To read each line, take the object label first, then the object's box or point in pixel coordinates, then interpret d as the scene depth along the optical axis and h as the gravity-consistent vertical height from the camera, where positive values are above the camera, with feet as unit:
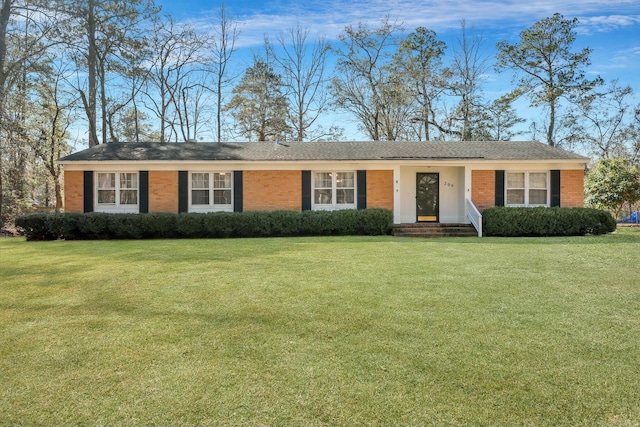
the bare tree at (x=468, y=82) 89.92 +28.00
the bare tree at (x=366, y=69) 89.76 +30.96
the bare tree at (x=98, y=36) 64.75 +29.16
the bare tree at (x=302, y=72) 89.66 +30.21
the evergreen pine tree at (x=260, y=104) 88.79 +22.51
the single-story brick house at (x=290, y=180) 49.67 +2.90
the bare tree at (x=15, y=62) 57.06 +22.12
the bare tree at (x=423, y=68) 89.97 +31.08
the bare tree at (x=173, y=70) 84.12 +29.56
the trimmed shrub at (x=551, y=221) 45.16 -2.27
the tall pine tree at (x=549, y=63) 82.79 +30.55
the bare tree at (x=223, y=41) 87.56 +36.61
